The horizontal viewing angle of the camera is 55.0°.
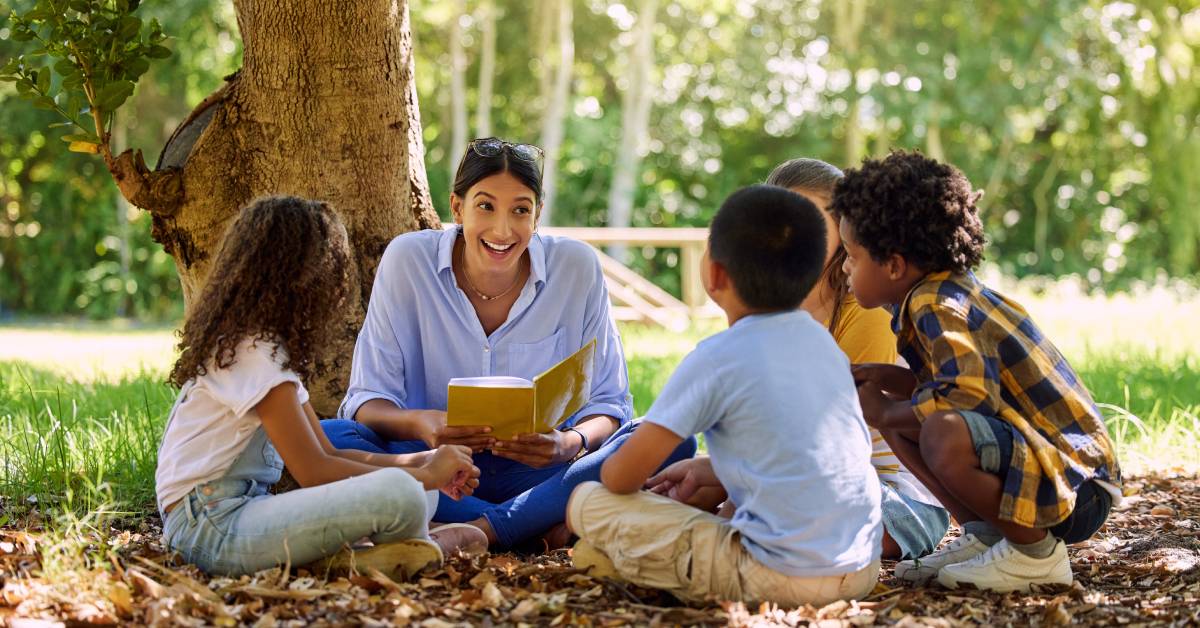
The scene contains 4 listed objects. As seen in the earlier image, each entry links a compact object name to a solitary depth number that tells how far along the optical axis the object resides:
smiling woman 3.59
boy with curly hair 2.96
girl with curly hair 2.92
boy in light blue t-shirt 2.69
